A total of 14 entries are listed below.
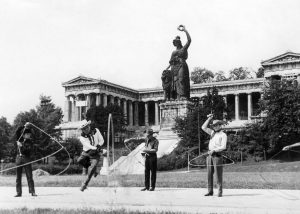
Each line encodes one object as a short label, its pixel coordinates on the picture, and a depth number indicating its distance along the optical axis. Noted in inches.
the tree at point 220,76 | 4896.7
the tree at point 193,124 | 1524.4
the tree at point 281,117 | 1536.7
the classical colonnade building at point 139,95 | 3900.1
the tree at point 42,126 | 1946.4
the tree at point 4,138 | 2586.1
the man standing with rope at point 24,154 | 512.4
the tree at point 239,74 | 4805.6
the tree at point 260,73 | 4615.2
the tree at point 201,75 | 4853.3
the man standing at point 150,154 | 565.0
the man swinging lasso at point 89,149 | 504.7
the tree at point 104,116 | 3010.3
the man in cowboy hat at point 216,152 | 486.0
